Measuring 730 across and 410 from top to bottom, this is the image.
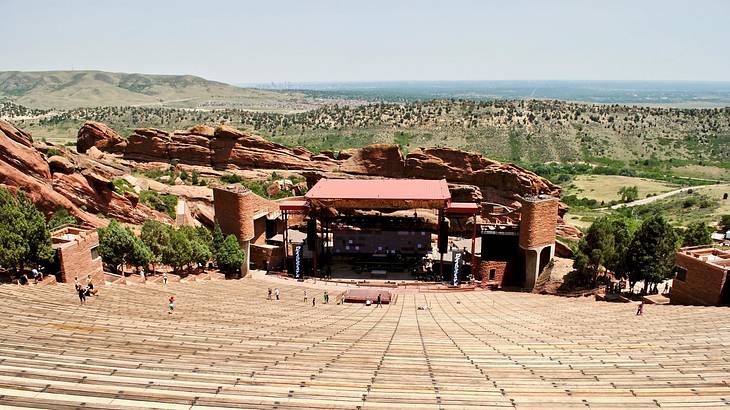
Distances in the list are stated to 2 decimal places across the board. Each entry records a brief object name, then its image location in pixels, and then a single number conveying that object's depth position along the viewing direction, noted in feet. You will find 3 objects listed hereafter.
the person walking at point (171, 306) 72.23
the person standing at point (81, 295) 69.38
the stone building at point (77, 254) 87.10
